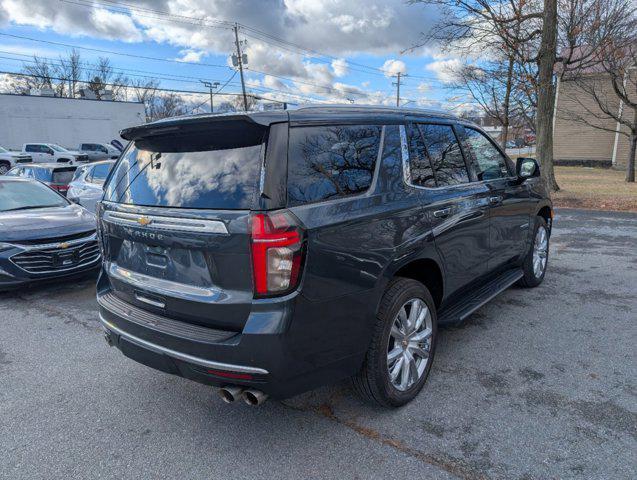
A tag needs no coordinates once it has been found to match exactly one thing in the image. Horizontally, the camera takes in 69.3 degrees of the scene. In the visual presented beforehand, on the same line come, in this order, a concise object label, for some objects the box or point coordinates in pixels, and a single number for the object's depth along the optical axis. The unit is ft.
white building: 126.11
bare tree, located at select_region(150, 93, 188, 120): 215.92
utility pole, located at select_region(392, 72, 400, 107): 190.84
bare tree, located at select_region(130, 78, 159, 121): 218.59
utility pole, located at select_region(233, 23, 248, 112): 124.21
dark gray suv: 7.57
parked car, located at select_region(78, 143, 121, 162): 108.68
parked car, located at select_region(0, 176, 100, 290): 17.80
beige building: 81.95
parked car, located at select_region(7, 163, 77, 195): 36.81
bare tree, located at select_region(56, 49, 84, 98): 196.37
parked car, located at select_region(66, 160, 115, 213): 30.63
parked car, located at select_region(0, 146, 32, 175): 85.61
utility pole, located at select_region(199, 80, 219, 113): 163.73
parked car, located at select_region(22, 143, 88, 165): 93.79
